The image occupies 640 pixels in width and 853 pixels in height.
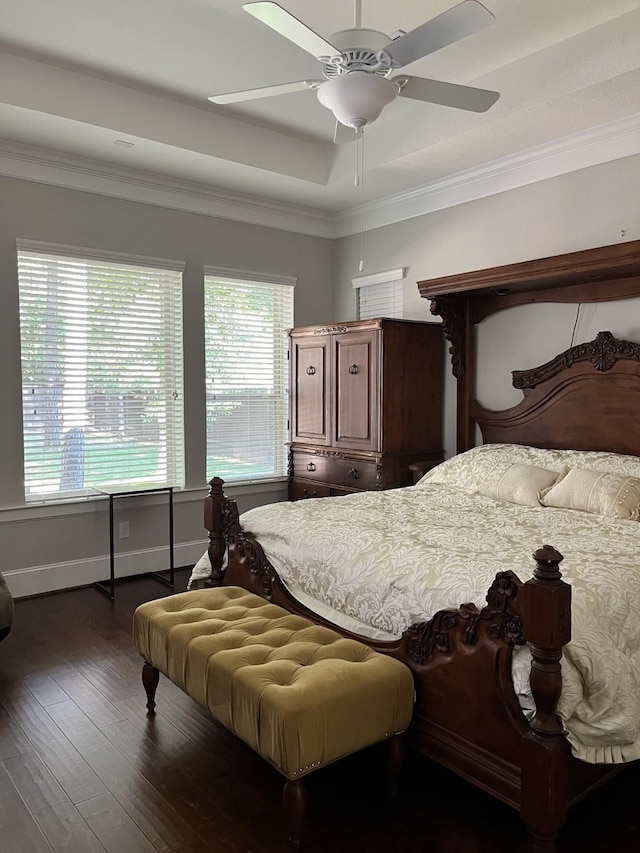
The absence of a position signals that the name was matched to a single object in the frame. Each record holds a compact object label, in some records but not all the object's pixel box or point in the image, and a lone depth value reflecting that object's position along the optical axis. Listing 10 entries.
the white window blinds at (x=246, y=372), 5.12
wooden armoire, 4.48
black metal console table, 4.25
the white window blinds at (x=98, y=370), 4.27
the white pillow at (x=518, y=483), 3.41
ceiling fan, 2.08
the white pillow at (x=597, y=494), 3.02
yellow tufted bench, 1.89
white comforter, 1.84
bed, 1.83
